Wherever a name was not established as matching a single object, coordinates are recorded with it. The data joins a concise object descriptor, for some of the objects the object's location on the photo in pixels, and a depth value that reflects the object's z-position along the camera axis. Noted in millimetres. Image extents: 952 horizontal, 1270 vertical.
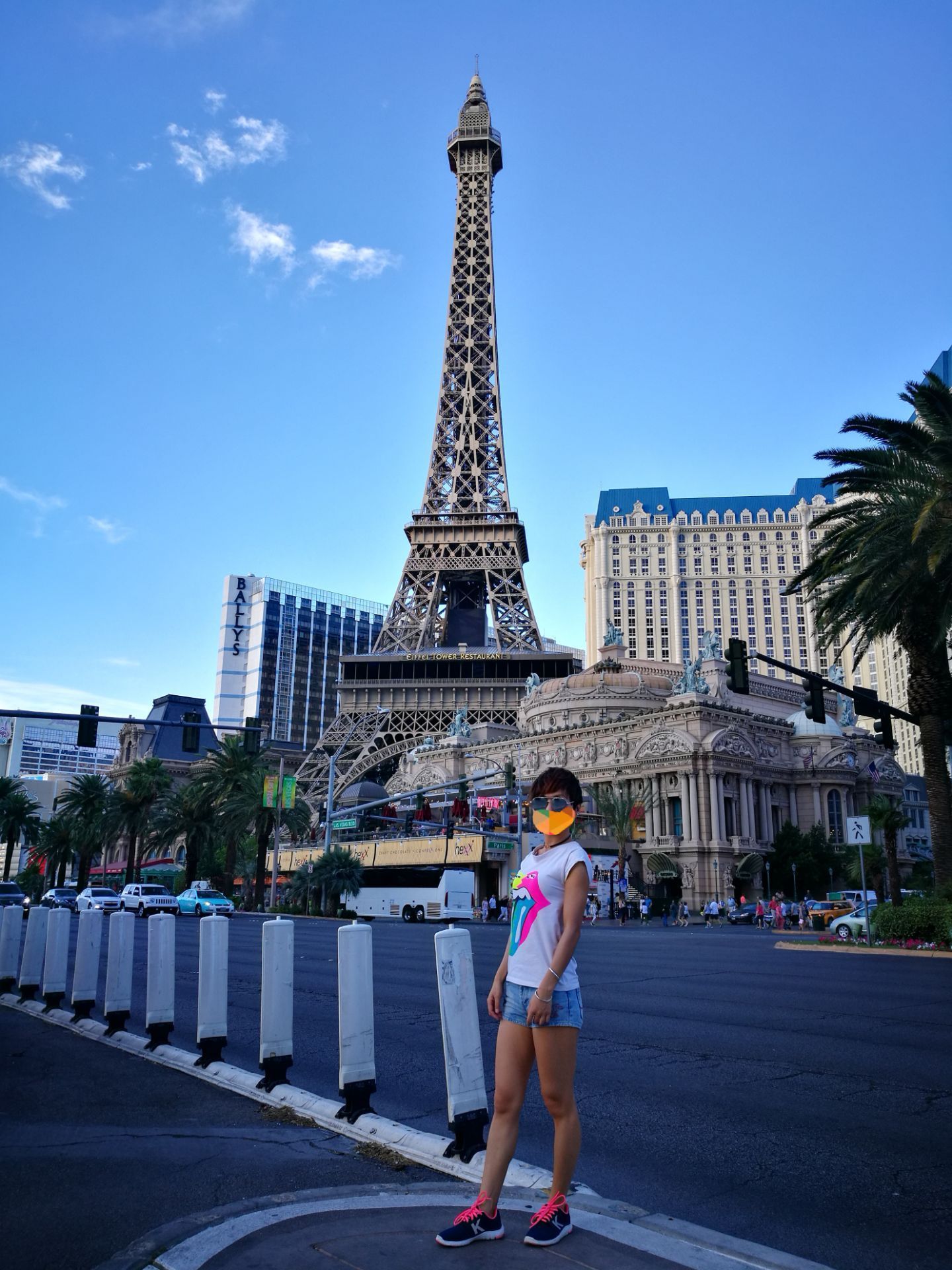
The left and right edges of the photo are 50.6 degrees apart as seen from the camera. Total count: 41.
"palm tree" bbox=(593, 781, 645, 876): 60000
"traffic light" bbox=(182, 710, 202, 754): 23188
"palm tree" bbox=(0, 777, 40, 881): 76438
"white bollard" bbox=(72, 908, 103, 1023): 10930
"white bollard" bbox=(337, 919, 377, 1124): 6531
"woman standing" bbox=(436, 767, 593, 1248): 4477
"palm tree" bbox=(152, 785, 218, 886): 62594
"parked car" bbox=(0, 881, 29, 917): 38562
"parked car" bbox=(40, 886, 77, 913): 41594
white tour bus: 48406
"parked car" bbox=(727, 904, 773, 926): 51906
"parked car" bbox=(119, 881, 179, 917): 42144
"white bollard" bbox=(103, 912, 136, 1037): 10039
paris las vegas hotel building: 151875
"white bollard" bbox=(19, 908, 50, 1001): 12750
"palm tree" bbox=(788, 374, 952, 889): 24047
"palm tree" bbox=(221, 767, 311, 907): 54250
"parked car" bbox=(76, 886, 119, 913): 41031
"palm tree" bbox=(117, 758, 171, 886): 65250
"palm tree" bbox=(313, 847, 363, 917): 49750
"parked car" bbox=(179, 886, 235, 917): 42688
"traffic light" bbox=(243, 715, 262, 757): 25031
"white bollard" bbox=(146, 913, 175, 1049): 9250
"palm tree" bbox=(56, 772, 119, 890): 69750
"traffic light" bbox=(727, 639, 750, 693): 19422
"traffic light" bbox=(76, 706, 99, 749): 23344
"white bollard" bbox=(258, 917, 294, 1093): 7457
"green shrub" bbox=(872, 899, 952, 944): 23109
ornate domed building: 61031
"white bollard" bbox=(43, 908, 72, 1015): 11828
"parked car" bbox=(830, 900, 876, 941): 29641
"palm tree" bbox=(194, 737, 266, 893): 57000
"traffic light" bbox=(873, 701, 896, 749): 21328
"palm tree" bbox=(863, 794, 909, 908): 35375
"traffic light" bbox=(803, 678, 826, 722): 20344
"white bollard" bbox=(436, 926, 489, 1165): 5578
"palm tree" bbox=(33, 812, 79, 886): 76938
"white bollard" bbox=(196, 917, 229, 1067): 8352
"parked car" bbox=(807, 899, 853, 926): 42438
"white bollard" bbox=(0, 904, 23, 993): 13609
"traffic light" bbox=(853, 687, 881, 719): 19656
